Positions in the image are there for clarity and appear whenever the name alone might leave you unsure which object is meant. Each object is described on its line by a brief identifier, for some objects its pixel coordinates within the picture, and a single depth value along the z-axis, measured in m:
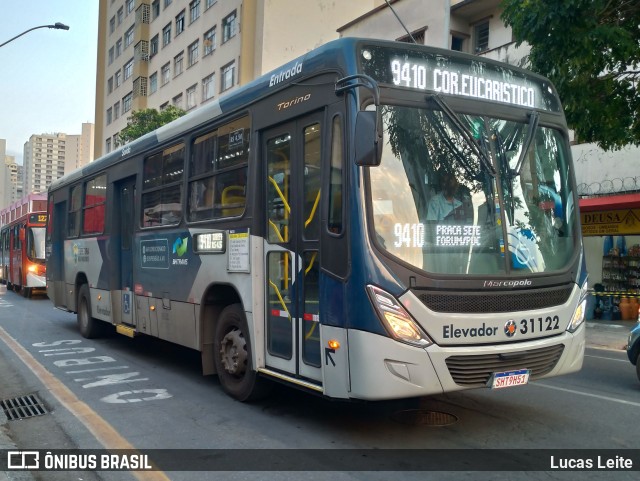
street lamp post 14.85
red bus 23.73
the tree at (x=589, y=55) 10.44
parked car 8.21
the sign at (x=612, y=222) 16.97
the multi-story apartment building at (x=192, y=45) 37.00
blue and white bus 5.11
